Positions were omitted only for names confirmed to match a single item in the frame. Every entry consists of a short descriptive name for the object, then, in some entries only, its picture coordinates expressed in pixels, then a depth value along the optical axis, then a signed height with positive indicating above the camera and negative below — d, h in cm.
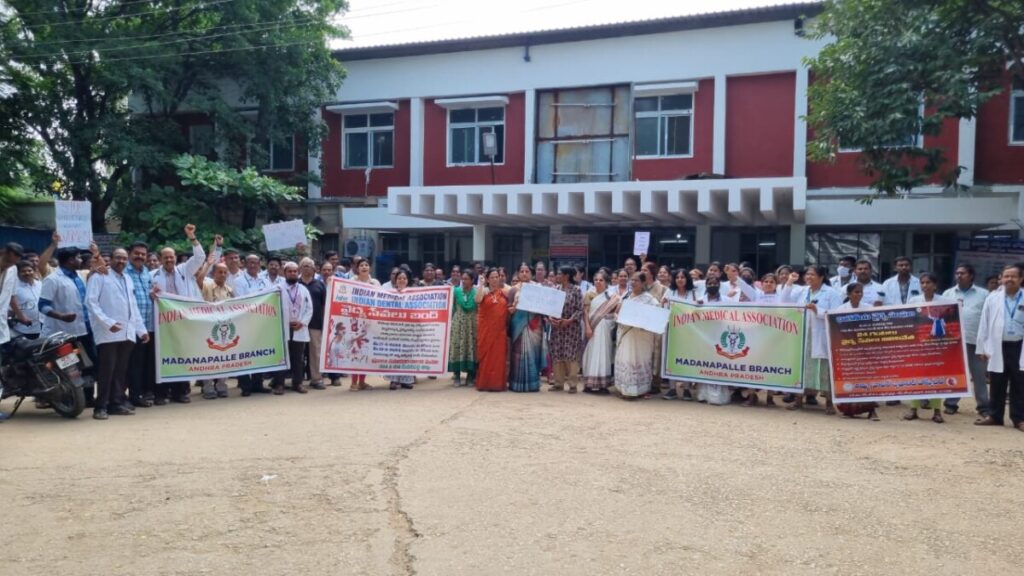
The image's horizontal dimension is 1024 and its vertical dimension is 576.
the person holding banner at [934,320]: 869 -53
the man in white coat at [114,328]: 818 -74
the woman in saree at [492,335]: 1032 -92
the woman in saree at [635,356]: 977 -108
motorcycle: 795 -115
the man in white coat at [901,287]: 994 -22
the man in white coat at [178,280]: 924 -29
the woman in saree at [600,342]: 1020 -96
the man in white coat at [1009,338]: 834 -67
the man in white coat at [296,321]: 1018 -79
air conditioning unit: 2117 +26
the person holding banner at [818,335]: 920 -75
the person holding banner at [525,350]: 1034 -110
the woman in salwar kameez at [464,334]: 1072 -95
